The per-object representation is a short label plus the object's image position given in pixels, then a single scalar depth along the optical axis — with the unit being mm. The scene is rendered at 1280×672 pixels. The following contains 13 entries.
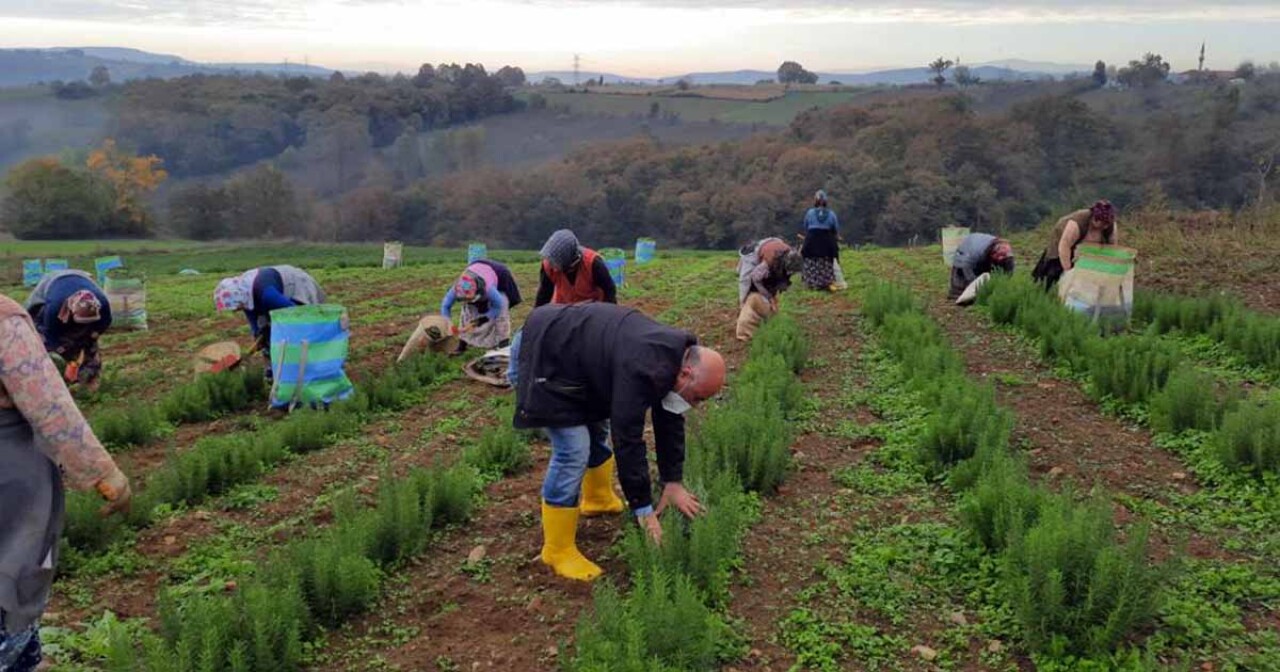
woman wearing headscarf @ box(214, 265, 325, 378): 7188
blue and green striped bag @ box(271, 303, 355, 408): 6836
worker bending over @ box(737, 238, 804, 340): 8828
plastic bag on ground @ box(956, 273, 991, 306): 10117
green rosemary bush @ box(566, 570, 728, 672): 2996
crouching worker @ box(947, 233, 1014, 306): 10273
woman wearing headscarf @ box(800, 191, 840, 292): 11734
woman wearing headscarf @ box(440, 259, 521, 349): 8047
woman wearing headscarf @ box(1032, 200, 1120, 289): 8148
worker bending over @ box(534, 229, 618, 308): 6168
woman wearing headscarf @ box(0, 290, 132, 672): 2533
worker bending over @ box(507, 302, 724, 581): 3445
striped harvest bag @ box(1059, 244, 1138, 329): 7816
